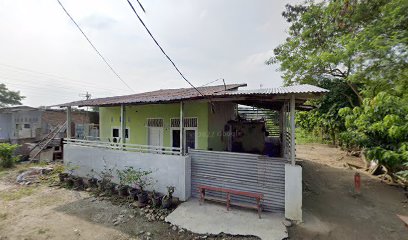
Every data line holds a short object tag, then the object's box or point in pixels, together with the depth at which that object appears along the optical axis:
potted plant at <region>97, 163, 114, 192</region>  8.42
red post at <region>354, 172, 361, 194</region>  7.91
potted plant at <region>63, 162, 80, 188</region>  9.16
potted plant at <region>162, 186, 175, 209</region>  6.80
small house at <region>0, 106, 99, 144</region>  17.91
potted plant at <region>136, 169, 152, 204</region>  7.26
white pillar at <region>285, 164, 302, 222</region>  5.76
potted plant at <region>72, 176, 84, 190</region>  9.05
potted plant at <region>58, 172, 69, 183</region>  9.66
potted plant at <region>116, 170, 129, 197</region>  7.84
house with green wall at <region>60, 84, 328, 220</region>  6.14
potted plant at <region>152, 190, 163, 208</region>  6.93
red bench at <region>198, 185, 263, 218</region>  6.06
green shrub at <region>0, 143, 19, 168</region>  13.04
